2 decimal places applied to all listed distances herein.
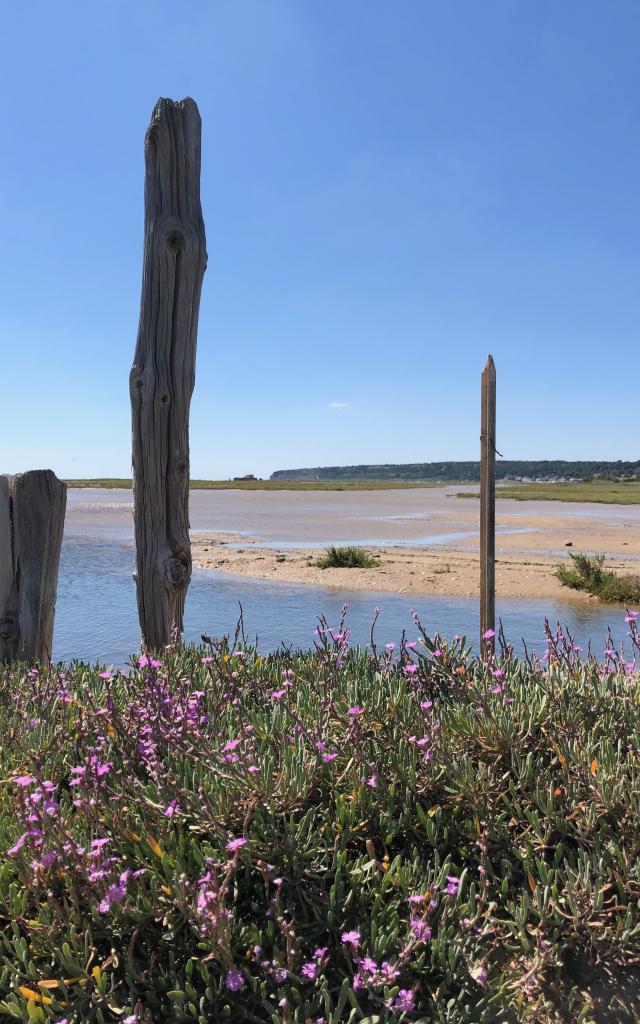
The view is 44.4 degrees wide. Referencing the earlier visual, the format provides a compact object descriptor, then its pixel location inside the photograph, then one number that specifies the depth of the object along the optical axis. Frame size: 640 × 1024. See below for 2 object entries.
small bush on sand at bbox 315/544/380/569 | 16.95
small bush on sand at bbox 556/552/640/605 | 13.45
